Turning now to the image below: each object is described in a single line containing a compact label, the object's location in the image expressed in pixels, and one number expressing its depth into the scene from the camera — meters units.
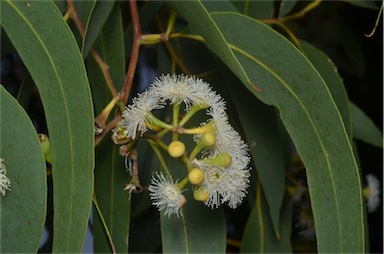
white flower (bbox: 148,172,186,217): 0.48
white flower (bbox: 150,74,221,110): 0.49
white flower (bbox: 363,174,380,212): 0.67
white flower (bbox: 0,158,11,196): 0.46
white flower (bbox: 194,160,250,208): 0.47
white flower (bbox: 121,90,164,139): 0.47
